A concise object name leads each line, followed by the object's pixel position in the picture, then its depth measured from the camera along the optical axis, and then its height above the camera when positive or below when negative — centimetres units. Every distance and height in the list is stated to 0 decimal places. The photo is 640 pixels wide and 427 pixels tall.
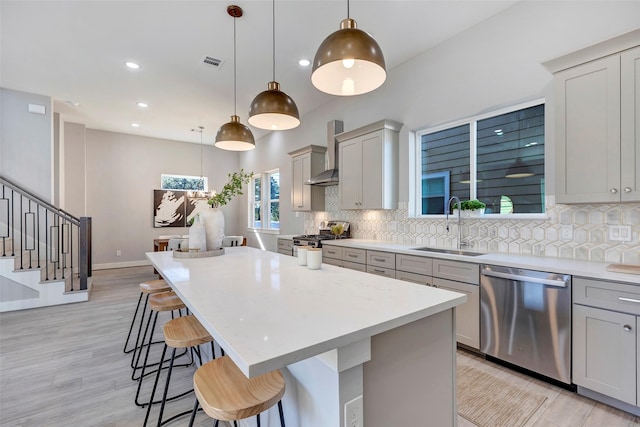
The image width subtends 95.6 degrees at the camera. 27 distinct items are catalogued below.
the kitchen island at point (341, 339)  90 -40
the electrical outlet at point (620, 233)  222 -16
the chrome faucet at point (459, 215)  319 -3
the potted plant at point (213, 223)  270 -9
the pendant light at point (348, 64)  140 +82
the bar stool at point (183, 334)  153 -68
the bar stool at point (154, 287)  257 -67
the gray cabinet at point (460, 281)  256 -65
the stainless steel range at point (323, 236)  432 -37
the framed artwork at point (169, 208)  767 +14
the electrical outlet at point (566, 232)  248 -17
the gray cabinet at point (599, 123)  197 +65
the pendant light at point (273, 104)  204 +77
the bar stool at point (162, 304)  209 -67
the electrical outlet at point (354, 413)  97 -68
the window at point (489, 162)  283 +56
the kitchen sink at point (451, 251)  293 -42
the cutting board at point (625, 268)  191 -39
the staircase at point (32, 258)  413 -69
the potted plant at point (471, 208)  306 +5
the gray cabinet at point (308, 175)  517 +69
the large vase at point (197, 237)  261 -22
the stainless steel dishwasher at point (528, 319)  207 -83
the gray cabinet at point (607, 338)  179 -82
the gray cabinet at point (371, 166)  379 +64
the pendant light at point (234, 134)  271 +75
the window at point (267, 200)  706 +33
